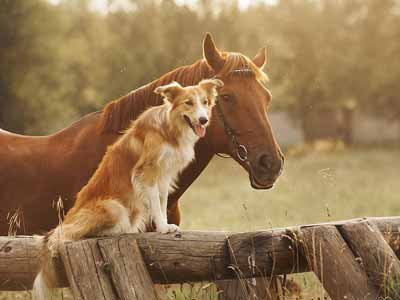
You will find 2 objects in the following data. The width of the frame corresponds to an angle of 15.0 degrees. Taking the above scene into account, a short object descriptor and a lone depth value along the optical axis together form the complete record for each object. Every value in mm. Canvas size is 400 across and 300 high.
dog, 10143
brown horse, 11930
